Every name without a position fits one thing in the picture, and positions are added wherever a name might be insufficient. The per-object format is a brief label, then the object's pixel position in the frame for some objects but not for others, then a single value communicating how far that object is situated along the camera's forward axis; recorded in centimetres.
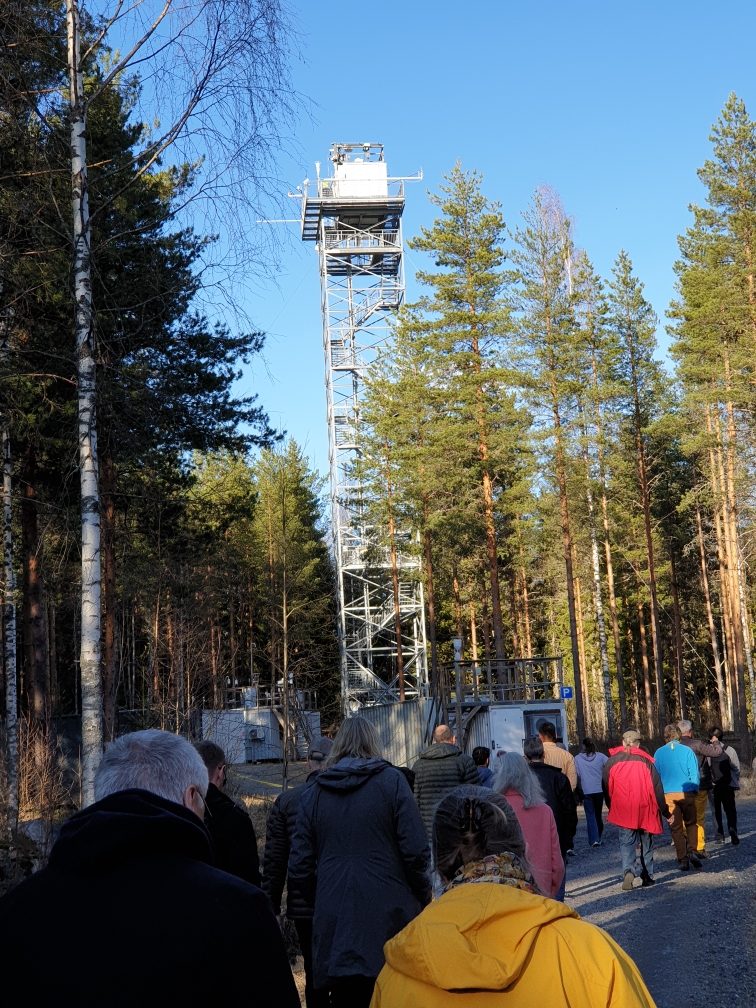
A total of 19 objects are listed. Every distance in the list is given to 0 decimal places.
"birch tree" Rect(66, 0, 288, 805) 779
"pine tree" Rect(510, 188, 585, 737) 3181
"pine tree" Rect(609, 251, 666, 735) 3878
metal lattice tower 4272
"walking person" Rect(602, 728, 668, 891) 1045
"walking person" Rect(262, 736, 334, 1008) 512
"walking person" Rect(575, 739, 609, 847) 1477
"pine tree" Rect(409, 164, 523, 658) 3103
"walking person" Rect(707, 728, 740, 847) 1388
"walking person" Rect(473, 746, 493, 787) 1076
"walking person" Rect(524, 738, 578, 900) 761
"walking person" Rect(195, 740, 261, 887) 454
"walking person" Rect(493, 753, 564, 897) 559
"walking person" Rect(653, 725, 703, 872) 1194
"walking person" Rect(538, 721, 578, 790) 989
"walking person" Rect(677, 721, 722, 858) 1254
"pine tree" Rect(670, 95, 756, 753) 3030
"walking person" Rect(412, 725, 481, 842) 802
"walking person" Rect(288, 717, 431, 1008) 422
